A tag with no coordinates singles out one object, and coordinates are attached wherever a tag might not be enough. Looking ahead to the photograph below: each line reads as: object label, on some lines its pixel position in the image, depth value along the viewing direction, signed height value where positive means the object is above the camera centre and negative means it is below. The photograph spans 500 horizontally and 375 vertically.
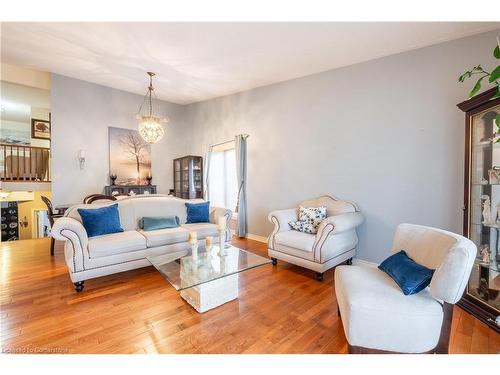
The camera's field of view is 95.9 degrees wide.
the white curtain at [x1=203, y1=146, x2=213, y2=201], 5.34 +0.26
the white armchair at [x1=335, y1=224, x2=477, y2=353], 1.34 -0.80
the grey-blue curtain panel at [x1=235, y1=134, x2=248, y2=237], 4.52 +0.00
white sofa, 2.39 -0.68
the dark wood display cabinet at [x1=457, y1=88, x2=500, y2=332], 2.04 -0.15
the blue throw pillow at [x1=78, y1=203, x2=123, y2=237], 2.76 -0.47
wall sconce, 4.38 +0.50
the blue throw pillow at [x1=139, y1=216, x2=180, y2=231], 3.18 -0.57
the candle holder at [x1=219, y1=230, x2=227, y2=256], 2.47 -0.66
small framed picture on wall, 5.73 +1.40
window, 5.00 +0.13
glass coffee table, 1.96 -0.81
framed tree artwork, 4.82 +0.59
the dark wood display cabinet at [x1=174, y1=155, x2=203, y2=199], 5.33 +0.16
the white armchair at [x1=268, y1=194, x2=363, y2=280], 2.63 -0.70
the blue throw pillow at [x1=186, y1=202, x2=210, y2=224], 3.68 -0.48
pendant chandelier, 3.71 +0.93
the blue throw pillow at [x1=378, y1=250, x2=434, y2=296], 1.49 -0.63
